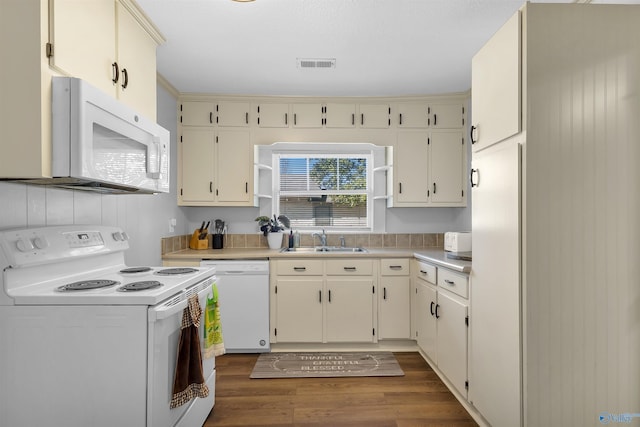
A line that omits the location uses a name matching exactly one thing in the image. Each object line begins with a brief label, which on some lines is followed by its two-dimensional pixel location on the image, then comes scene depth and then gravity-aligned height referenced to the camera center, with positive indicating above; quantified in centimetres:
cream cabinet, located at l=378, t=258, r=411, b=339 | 321 -78
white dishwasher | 315 -82
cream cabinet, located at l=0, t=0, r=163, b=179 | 131 +51
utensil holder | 358 -26
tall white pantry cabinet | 156 +1
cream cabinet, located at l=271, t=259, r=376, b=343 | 318 -80
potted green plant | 359 -16
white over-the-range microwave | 135 +33
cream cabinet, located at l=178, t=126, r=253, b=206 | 352 +49
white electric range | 139 -56
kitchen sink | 354 -35
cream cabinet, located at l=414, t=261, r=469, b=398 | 225 -77
